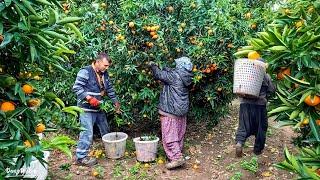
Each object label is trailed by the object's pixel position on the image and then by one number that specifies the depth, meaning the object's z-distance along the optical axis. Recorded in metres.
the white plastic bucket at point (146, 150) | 6.10
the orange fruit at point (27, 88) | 2.44
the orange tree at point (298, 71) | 2.15
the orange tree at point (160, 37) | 5.71
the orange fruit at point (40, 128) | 2.56
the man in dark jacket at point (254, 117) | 6.06
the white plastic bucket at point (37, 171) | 4.61
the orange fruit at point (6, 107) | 2.31
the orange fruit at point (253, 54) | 2.52
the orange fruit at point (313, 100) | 2.15
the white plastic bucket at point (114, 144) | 6.25
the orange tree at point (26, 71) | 2.16
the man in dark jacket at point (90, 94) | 5.83
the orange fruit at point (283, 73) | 2.44
